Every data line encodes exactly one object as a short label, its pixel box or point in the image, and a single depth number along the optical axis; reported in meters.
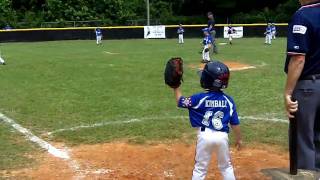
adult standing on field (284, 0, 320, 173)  5.06
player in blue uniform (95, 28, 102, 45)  35.97
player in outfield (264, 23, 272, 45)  33.44
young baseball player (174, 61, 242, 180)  5.09
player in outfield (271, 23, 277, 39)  36.69
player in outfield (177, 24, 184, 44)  36.73
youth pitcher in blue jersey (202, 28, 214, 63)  20.86
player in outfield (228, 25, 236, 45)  34.59
